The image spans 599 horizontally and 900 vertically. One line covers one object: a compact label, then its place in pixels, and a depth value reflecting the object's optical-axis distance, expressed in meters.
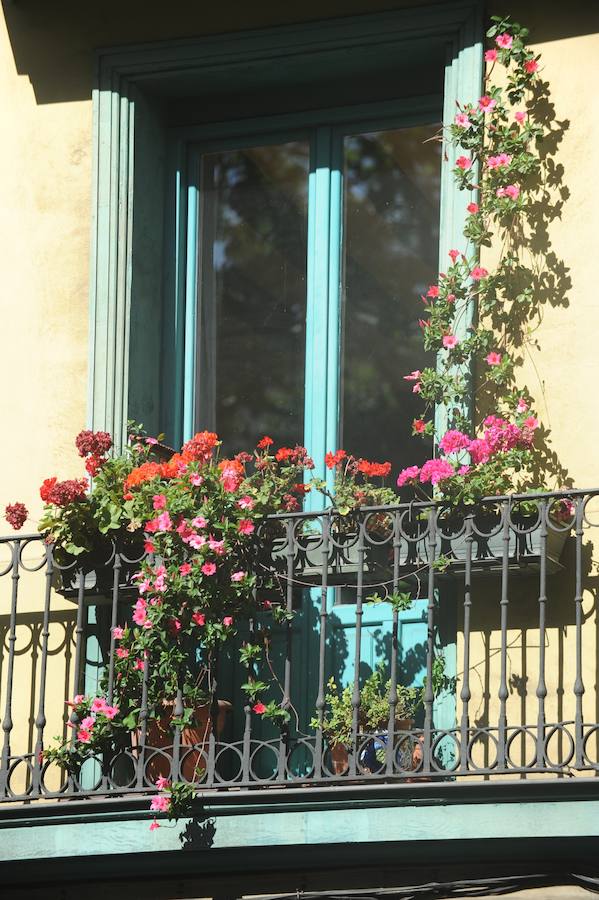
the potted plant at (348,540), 17.84
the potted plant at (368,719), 17.70
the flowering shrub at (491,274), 18.39
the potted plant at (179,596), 17.42
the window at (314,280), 19.59
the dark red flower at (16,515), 18.41
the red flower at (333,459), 17.84
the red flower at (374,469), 18.00
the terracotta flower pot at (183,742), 17.75
